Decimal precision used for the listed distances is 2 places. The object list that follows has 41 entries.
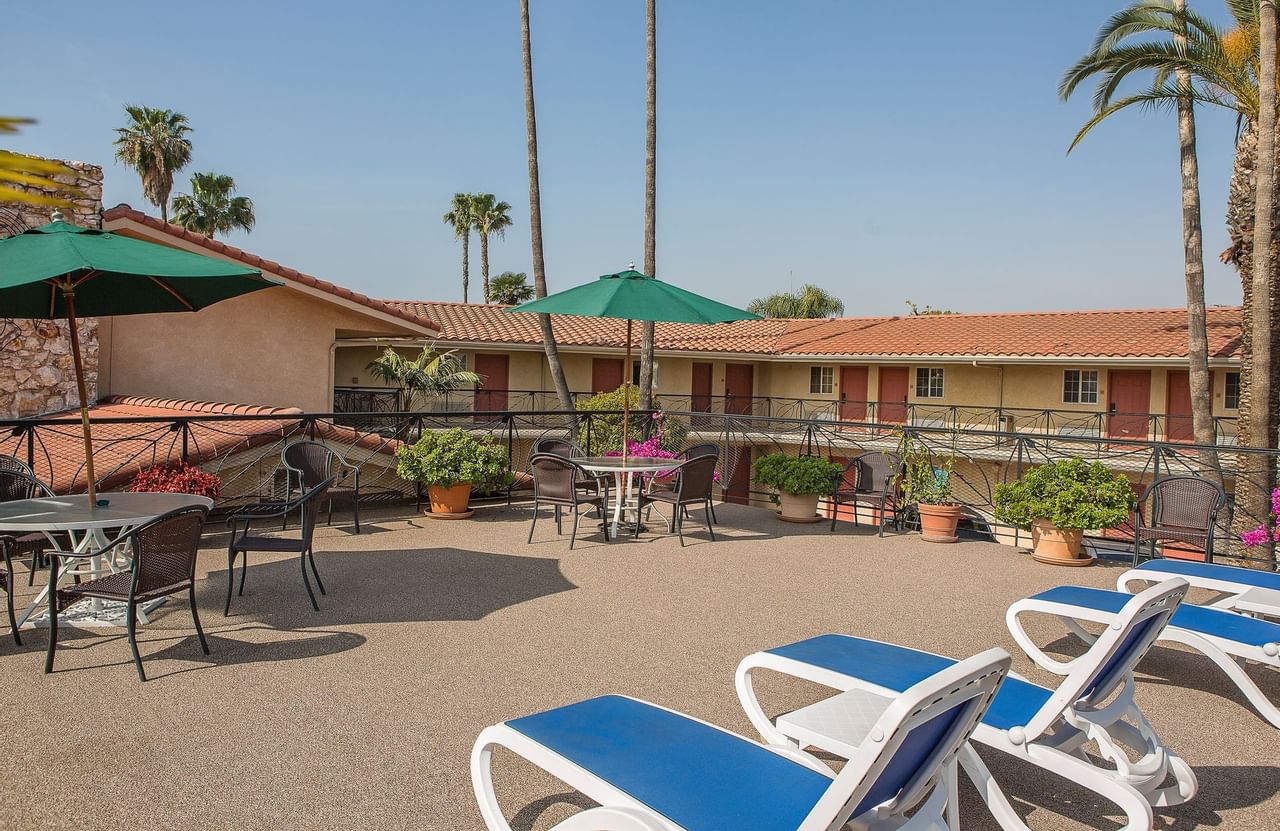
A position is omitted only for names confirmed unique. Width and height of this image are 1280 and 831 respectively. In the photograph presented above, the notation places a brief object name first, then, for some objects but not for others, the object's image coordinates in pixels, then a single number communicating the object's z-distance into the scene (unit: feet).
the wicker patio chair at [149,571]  14.14
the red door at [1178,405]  70.90
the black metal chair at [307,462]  25.27
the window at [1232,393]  70.38
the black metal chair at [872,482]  29.96
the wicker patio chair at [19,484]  20.10
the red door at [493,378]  83.25
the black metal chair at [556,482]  26.89
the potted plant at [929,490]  28.86
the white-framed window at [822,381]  92.57
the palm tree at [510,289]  131.23
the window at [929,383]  84.43
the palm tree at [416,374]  66.18
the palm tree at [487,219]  146.00
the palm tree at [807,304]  125.70
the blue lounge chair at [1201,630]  13.03
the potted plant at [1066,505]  24.58
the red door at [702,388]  93.91
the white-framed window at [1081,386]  75.46
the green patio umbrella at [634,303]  25.55
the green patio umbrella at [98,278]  15.25
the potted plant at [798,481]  31.27
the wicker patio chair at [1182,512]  23.30
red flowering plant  22.88
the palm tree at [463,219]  146.30
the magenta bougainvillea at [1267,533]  23.25
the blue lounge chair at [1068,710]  9.86
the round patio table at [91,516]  15.55
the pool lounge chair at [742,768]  6.91
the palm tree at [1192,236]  45.55
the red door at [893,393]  86.89
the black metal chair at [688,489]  26.89
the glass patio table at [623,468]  27.37
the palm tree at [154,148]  93.56
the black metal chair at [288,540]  18.17
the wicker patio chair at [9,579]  15.83
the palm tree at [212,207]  102.22
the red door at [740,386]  97.19
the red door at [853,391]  89.71
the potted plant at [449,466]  30.12
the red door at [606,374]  90.94
